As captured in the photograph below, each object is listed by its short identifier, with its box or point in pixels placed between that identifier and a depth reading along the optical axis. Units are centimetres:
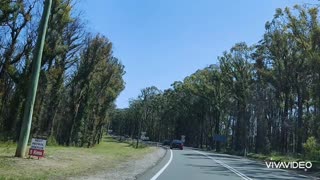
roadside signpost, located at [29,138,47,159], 1158
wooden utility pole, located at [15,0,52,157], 1143
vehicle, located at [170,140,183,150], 4402
